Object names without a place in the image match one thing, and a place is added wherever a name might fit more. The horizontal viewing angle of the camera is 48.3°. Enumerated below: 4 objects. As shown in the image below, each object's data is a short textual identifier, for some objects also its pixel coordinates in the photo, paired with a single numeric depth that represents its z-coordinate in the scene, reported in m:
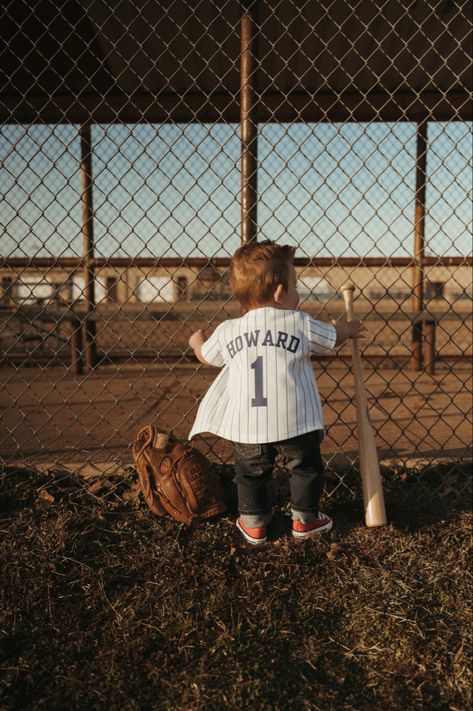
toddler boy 1.88
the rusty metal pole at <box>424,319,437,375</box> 4.98
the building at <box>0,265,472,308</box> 11.70
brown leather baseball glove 2.06
